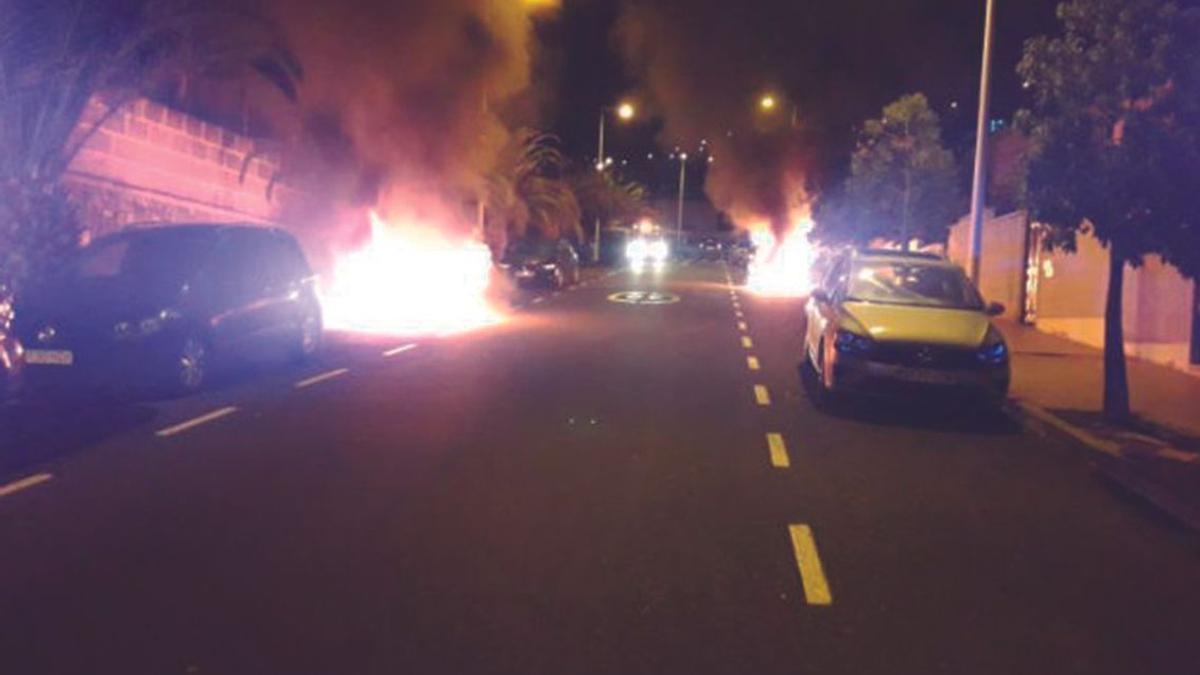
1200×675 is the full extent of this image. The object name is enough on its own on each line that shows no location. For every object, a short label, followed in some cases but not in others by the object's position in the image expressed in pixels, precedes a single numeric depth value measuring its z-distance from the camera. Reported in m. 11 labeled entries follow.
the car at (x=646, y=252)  67.94
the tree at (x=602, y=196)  68.12
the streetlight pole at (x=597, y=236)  66.19
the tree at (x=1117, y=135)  11.14
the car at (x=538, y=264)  37.47
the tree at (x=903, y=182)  38.94
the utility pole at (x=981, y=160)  20.08
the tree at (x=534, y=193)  53.94
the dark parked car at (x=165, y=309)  12.48
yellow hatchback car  12.08
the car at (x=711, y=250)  95.93
